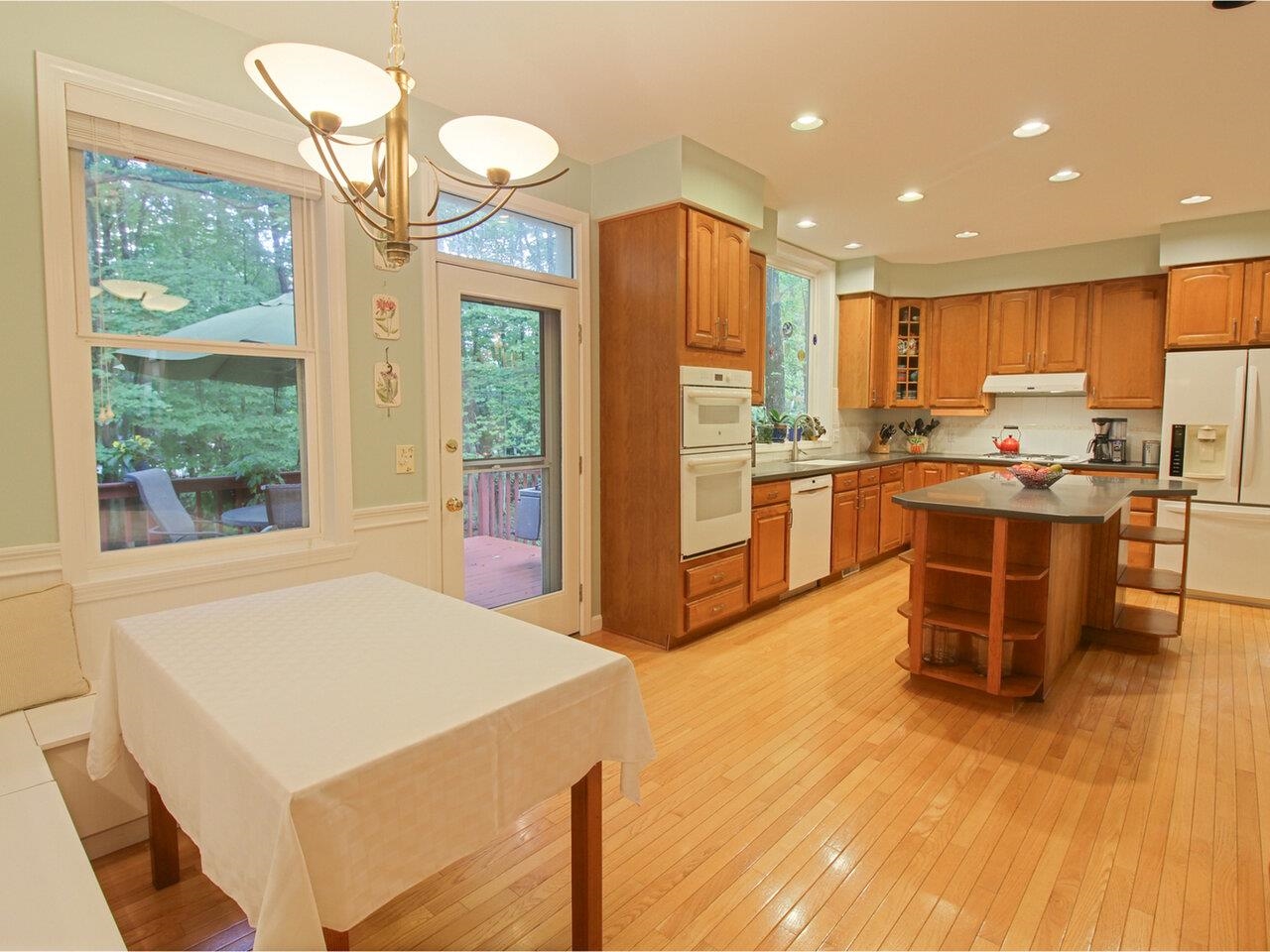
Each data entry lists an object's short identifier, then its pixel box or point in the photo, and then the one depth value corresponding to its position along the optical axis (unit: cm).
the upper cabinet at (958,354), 628
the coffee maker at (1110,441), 563
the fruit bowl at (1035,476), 354
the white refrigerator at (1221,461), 449
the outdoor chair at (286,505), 278
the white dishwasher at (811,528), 467
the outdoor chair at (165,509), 244
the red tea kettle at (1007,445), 402
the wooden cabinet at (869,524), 545
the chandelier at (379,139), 130
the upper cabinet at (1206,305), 469
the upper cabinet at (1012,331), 596
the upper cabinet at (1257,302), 459
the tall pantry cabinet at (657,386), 364
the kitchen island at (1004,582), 295
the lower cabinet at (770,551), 430
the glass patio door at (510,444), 327
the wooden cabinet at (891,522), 578
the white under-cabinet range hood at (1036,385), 564
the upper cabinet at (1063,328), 568
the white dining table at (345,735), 102
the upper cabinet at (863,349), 628
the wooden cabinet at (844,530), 512
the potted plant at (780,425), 550
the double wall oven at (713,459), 370
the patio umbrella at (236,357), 243
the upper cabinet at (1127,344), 535
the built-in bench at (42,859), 118
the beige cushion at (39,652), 200
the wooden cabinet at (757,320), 442
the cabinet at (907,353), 653
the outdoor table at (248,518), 266
